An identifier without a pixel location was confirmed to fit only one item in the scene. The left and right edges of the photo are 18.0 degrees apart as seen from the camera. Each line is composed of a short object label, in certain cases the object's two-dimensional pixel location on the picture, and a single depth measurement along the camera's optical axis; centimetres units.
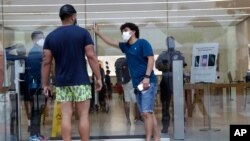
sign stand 1320
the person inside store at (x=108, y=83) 1300
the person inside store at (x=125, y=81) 1285
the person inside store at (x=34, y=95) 1207
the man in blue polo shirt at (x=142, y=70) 1043
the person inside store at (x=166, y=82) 1247
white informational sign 1294
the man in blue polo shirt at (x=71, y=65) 920
